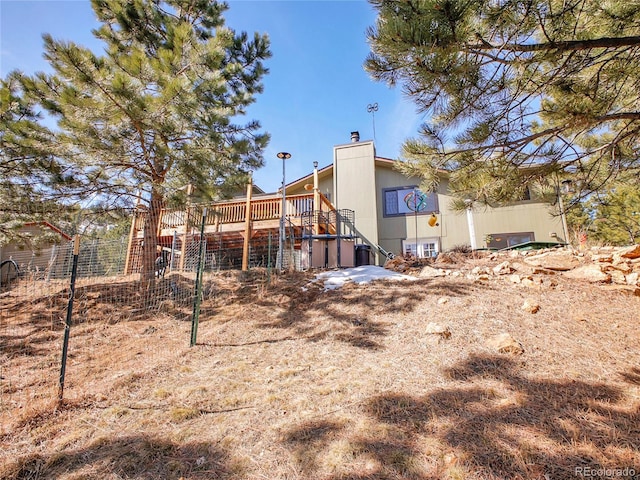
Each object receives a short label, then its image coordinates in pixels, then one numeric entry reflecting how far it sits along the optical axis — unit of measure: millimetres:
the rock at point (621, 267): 5277
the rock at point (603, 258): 5610
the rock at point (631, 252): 5465
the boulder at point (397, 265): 7232
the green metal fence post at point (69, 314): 2857
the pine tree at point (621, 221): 12026
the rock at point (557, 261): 5848
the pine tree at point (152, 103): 4270
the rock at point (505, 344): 3404
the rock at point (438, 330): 3848
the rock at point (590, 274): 5262
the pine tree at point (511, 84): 2219
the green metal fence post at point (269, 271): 6930
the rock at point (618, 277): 5184
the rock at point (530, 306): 4371
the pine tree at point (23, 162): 5113
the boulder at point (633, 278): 5031
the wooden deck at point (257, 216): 9391
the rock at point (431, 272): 6264
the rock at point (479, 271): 5922
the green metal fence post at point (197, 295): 4242
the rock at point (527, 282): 5281
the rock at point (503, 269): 5814
